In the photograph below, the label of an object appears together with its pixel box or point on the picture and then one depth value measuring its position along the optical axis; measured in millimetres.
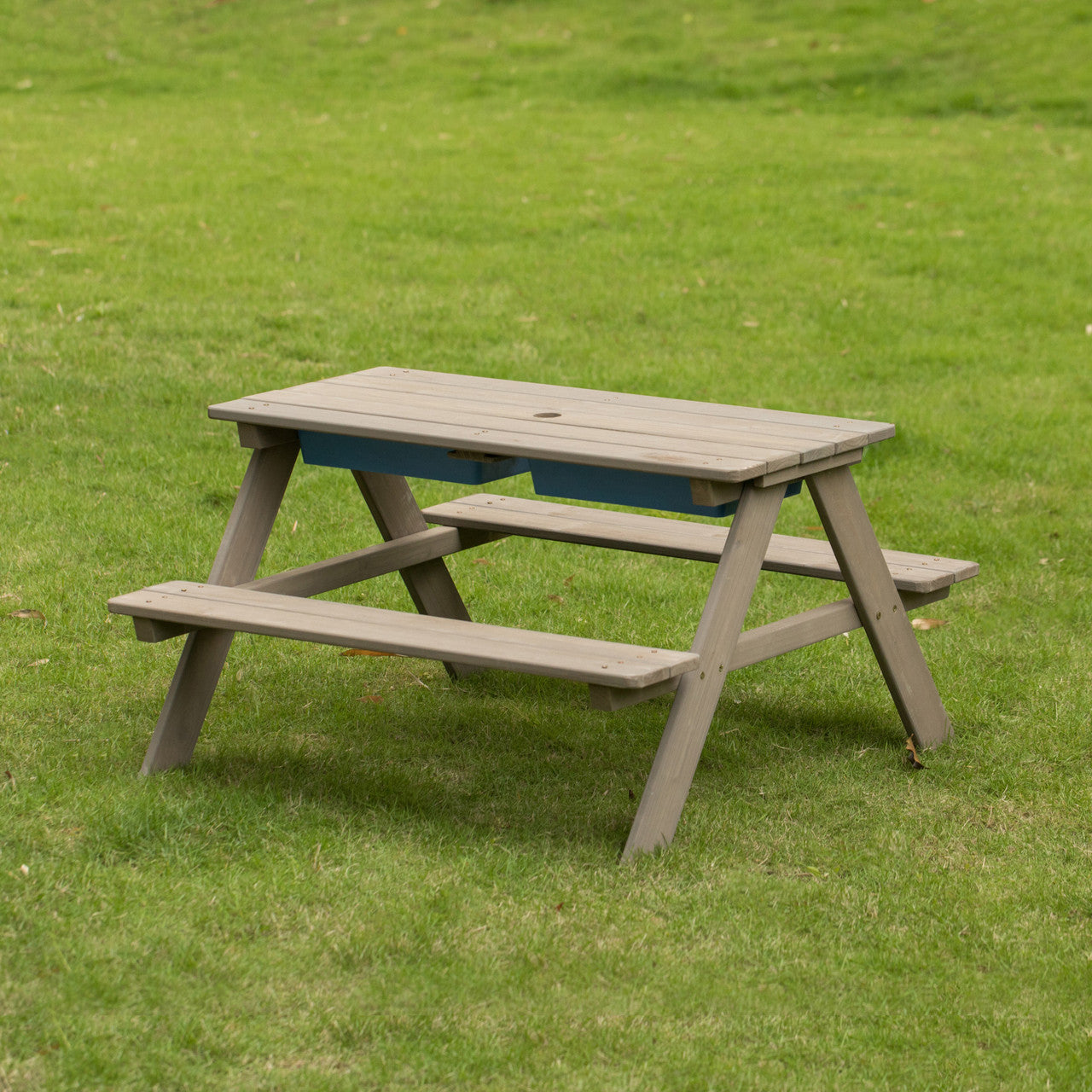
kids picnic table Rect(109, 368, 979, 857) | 7254
